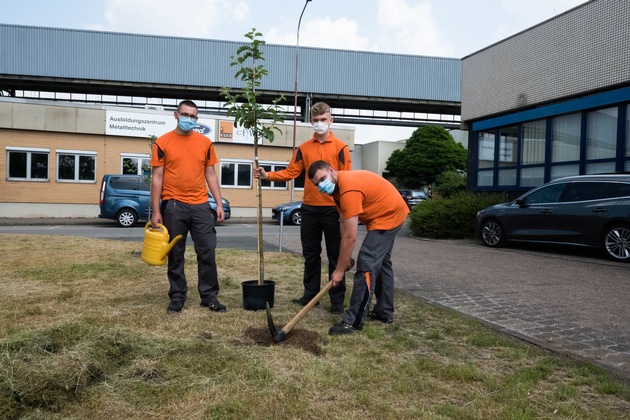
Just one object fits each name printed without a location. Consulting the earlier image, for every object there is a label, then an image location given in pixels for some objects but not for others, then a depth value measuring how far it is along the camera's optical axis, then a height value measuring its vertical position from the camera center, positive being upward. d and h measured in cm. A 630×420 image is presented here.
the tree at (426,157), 4353 +346
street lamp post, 2450 +305
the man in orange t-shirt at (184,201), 502 -11
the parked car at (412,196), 2866 +14
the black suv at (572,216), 899 -24
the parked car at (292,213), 2047 -74
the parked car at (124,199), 1836 -39
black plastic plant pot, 513 -100
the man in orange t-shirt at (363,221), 423 -21
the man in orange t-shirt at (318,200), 514 -5
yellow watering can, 486 -52
